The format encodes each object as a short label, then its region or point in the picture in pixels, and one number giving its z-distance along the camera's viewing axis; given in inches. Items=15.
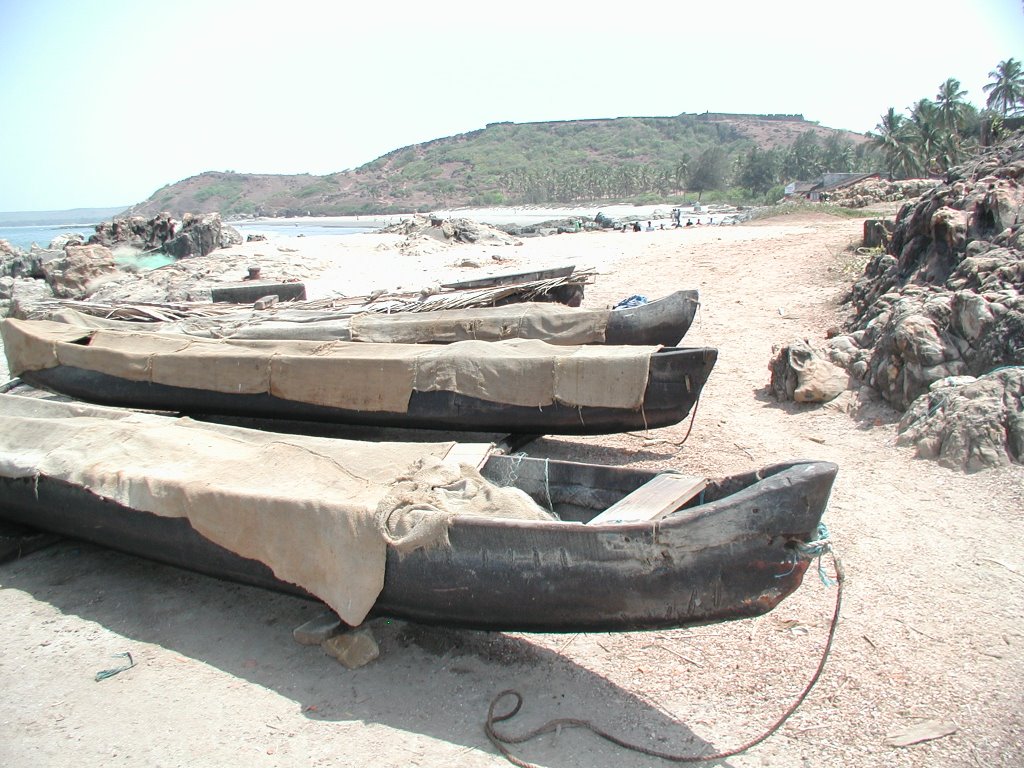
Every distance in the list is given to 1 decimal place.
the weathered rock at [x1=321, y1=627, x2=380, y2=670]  143.3
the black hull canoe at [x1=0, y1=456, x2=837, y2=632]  117.7
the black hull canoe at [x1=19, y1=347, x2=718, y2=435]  215.9
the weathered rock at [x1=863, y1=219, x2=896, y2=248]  486.9
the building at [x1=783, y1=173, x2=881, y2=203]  1424.8
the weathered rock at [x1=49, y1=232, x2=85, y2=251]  917.8
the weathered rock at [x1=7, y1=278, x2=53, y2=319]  628.9
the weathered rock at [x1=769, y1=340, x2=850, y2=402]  271.1
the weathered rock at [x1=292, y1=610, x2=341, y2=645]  145.3
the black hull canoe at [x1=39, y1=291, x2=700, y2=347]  273.6
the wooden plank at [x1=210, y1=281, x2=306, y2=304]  430.9
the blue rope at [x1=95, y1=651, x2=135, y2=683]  146.1
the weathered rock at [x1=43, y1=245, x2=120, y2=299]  650.2
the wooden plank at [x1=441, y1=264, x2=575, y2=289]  368.2
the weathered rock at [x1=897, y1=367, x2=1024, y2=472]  198.7
